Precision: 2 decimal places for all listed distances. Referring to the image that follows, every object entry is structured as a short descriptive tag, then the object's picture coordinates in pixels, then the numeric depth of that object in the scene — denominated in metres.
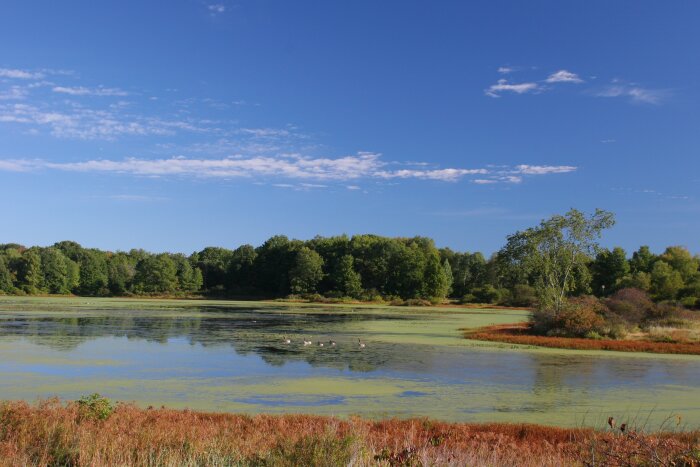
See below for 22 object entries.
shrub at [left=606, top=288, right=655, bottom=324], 36.31
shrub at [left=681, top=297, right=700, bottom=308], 54.53
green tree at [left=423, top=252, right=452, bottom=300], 95.25
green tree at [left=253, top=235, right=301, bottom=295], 106.41
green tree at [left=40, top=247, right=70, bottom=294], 102.81
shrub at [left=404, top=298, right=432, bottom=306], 87.38
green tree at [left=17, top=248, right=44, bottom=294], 100.06
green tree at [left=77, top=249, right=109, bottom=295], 107.88
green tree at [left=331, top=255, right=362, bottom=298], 97.94
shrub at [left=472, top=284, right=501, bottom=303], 89.00
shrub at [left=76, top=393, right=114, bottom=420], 9.34
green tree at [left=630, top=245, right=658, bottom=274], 80.75
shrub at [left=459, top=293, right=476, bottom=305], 93.88
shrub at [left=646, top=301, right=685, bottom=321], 35.94
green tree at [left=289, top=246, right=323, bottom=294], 99.38
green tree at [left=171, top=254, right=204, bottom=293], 110.00
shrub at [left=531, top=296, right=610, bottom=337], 33.75
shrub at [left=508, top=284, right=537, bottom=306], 82.90
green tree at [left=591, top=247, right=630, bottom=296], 80.62
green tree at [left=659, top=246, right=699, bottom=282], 68.19
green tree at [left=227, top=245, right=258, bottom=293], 112.76
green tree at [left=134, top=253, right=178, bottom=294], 107.25
